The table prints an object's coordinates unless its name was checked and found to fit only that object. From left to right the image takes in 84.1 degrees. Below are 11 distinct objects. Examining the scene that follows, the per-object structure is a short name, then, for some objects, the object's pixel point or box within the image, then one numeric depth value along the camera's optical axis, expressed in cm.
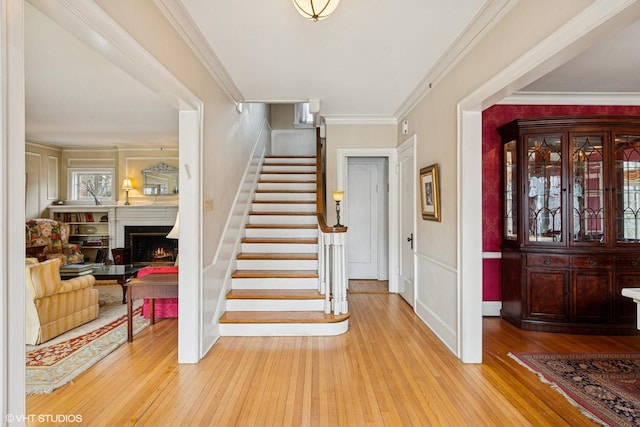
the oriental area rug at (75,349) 267
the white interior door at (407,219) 459
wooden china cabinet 361
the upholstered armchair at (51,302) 330
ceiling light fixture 197
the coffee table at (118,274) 483
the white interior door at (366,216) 627
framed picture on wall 355
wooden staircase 356
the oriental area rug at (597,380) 221
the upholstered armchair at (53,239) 648
